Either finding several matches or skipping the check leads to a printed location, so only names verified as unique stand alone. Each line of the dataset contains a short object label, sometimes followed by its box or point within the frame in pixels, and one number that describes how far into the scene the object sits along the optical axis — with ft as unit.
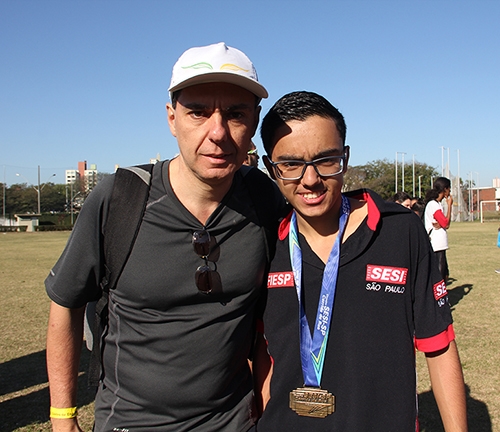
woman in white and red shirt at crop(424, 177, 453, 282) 33.32
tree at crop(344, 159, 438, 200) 271.06
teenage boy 6.59
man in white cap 7.00
